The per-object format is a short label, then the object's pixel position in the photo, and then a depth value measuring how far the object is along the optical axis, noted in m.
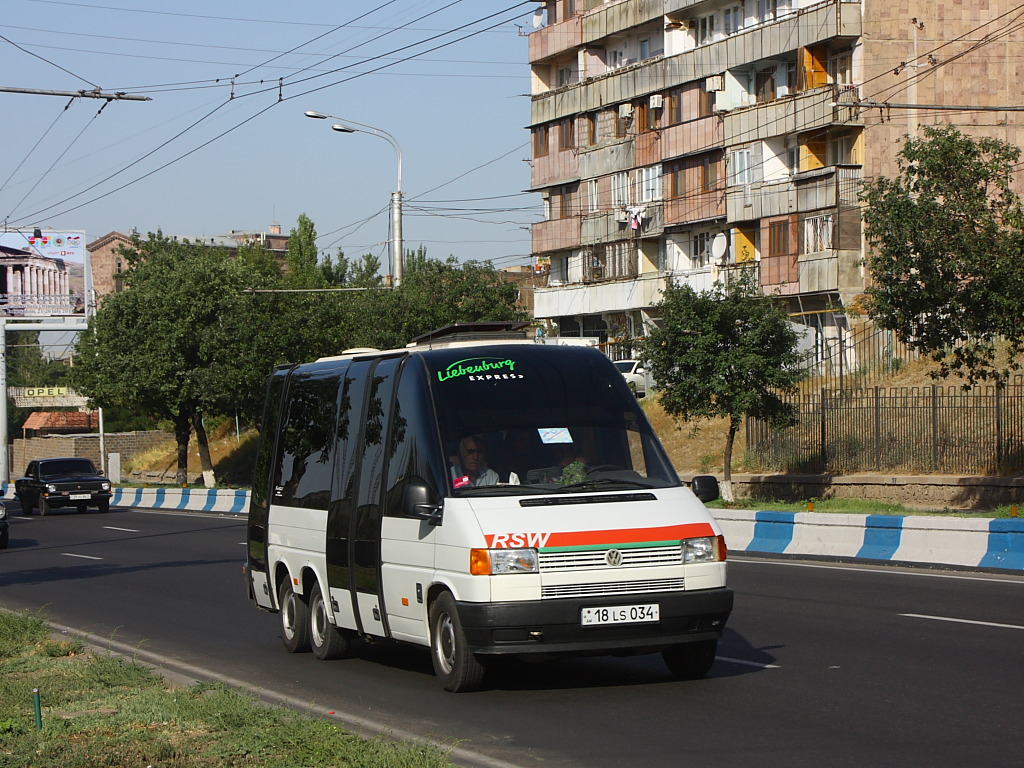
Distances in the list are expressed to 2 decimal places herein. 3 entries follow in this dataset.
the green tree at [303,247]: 99.75
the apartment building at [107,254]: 141.11
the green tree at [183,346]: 55.41
